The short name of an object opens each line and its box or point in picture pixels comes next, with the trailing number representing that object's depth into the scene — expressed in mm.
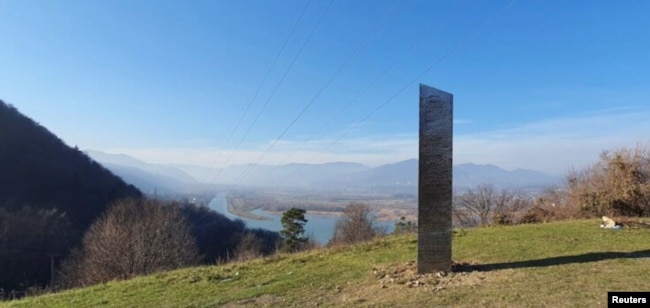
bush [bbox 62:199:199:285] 30203
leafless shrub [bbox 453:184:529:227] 29550
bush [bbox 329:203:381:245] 43562
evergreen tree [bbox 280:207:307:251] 41500
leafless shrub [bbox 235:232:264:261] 47312
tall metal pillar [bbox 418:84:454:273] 7074
